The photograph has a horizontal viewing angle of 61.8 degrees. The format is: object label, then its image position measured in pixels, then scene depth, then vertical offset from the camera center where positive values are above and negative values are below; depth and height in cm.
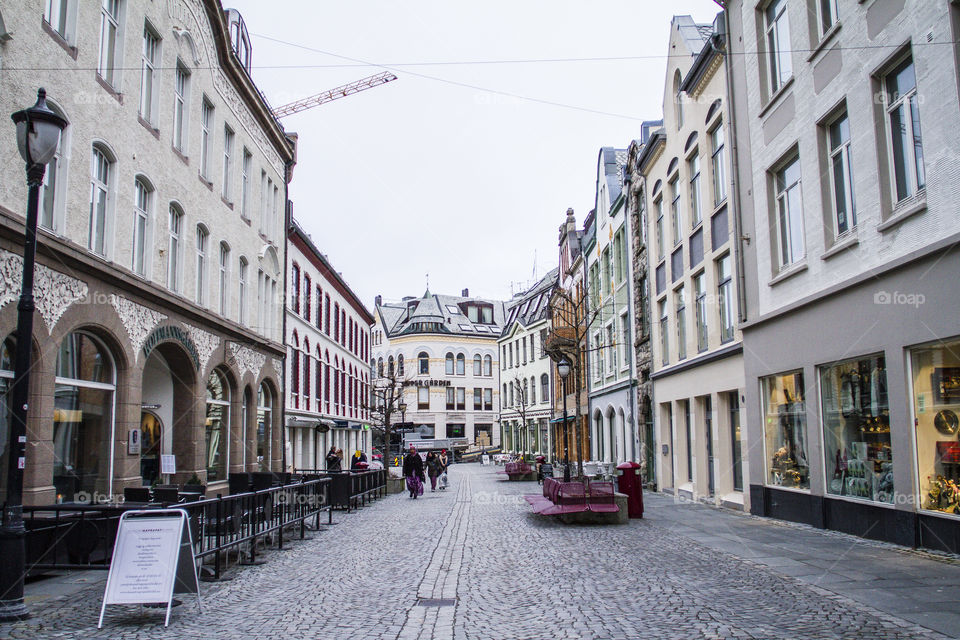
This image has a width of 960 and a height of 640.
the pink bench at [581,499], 1484 -132
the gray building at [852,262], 995 +240
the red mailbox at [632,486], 1587 -118
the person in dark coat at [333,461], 2553 -95
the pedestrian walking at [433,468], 2866 -137
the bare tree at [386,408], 3095 +119
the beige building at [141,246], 1170 +369
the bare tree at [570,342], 3306 +356
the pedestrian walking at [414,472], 2449 -129
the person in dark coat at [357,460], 2514 -97
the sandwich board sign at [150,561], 711 -116
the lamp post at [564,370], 2122 +156
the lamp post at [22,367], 690 +61
